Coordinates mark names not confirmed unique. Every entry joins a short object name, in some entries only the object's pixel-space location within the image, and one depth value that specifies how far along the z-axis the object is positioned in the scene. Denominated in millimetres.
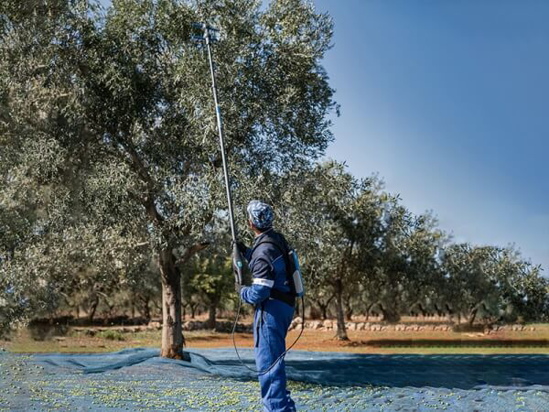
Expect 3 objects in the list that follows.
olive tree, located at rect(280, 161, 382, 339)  28203
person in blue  6305
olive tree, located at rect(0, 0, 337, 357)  13547
